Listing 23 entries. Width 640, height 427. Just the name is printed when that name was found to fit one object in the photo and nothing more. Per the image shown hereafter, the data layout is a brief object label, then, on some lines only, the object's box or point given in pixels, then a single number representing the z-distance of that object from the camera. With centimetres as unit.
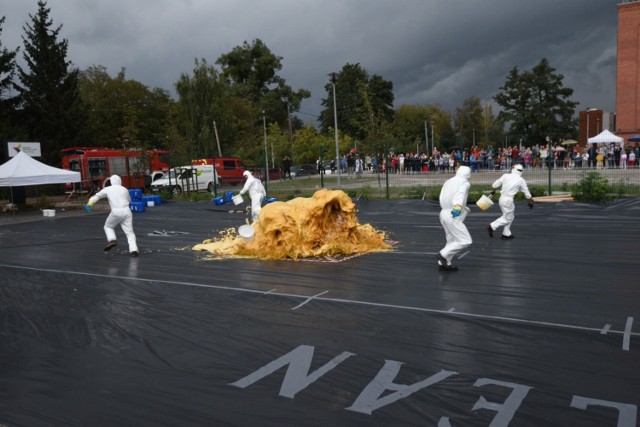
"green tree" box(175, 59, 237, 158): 5287
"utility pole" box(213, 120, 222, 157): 4965
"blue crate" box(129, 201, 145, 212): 2372
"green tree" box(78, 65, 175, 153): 5247
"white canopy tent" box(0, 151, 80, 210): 2422
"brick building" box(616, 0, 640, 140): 4897
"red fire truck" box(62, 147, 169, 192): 3587
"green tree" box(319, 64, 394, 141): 8074
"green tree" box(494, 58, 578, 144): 7262
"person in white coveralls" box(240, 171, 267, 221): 1702
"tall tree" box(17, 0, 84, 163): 4406
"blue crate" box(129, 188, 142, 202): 2588
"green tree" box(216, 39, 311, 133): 7738
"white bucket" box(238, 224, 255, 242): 1234
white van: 3030
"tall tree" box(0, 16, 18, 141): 4175
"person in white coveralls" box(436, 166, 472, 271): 964
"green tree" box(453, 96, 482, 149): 10084
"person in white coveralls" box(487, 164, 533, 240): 1336
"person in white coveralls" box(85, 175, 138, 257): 1285
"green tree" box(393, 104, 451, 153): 9575
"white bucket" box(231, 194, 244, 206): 1600
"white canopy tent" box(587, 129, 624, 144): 3312
